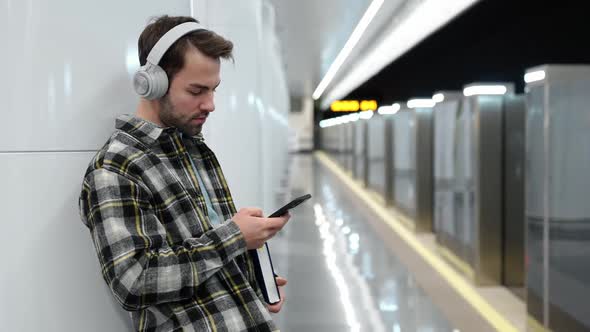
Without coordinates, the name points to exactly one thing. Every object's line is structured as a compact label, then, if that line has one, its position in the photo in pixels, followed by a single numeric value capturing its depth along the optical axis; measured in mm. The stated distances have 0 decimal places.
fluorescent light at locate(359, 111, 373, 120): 16869
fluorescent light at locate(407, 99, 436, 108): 10133
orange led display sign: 47562
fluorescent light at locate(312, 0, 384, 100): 10316
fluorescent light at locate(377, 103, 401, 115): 12617
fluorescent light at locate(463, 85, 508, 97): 6527
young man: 1473
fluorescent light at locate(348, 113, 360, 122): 20305
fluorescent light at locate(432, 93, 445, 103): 8462
